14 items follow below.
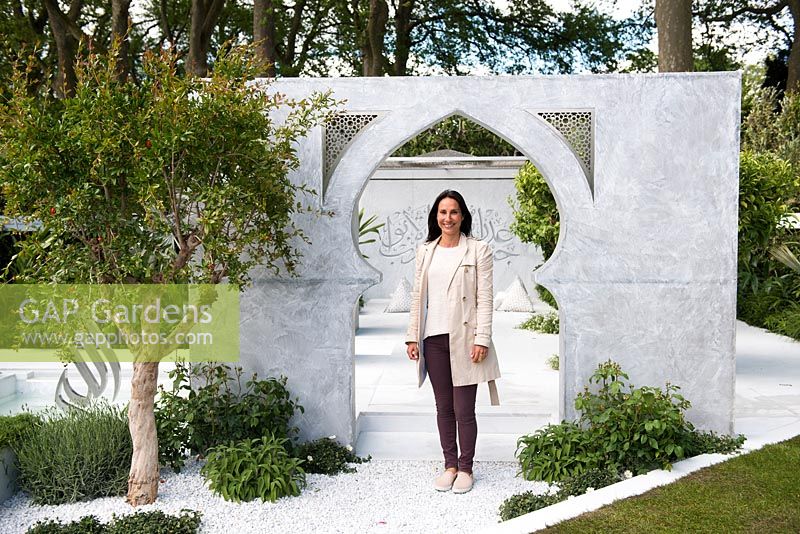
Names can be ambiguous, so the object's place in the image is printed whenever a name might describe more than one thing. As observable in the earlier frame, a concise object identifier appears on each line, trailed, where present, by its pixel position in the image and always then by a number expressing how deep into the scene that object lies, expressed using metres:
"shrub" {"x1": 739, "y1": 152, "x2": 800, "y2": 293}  8.08
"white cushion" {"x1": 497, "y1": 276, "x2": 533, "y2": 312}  13.95
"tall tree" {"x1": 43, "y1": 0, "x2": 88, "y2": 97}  13.15
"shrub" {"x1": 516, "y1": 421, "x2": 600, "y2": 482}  4.90
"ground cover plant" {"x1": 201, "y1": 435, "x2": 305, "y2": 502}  4.62
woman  4.73
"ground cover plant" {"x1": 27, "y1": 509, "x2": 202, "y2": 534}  4.14
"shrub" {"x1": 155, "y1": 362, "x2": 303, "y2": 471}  5.15
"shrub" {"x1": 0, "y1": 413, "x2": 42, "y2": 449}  4.77
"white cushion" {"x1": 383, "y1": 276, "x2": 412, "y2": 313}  14.02
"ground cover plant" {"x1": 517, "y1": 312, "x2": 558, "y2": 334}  11.58
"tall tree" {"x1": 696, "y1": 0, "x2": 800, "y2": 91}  19.06
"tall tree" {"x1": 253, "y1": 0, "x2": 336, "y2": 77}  17.56
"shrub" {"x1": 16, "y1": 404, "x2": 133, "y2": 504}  4.68
